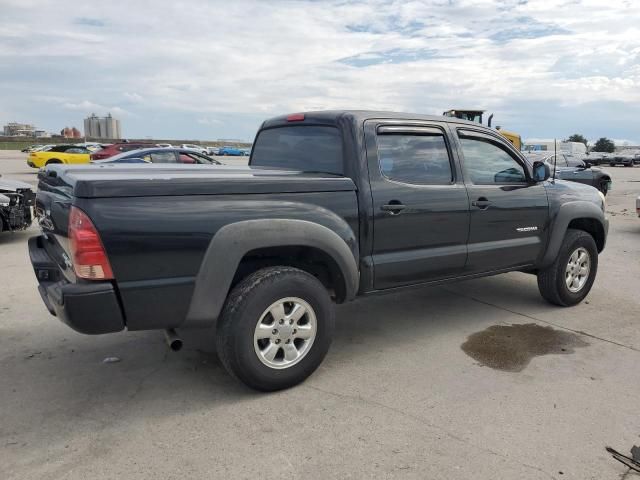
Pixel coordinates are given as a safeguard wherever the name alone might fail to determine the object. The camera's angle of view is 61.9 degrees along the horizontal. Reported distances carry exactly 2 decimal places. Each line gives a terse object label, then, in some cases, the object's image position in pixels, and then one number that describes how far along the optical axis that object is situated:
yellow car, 25.03
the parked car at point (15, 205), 8.15
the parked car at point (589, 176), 15.74
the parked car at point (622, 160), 48.25
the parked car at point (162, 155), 13.52
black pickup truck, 2.92
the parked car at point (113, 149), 21.48
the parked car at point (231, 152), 64.56
